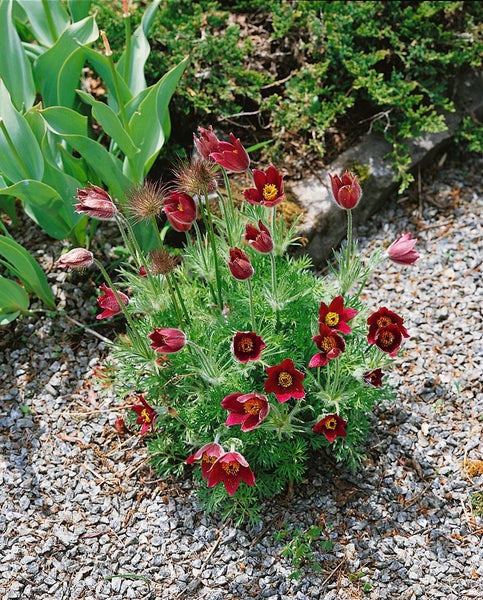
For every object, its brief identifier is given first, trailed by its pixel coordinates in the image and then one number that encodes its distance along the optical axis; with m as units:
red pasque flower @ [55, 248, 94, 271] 2.04
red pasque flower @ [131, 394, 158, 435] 2.41
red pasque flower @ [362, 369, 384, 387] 2.21
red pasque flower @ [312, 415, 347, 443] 2.22
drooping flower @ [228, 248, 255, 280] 1.99
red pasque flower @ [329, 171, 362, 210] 2.11
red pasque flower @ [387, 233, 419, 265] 2.15
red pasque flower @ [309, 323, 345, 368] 2.04
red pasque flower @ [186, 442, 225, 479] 2.07
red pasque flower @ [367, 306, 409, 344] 2.12
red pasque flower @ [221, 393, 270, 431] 2.00
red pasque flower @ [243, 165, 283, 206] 2.11
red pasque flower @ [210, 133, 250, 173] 2.13
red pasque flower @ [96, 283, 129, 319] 2.29
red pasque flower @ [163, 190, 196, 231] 2.16
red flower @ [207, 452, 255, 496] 2.08
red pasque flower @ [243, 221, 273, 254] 2.04
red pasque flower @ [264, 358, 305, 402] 2.06
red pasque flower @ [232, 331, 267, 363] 2.03
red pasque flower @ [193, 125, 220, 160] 2.19
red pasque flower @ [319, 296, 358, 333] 2.11
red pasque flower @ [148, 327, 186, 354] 2.03
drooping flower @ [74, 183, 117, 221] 2.03
